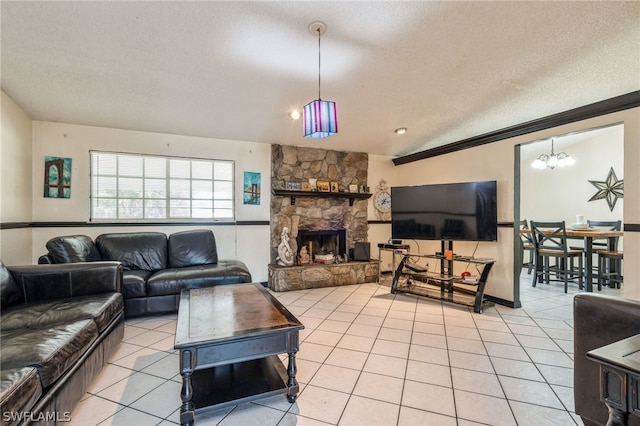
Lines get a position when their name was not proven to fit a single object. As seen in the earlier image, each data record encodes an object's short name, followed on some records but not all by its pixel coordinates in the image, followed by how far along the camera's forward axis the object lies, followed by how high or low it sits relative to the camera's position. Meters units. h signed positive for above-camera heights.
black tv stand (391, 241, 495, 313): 3.33 -1.01
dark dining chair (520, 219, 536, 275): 4.84 -0.55
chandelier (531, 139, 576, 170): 5.05 +1.00
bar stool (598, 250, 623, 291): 4.03 -0.84
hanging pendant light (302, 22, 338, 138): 2.12 +0.73
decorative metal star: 4.91 +0.46
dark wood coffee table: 1.46 -0.76
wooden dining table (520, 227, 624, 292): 3.90 -0.36
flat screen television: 3.47 +0.02
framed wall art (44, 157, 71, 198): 3.43 +0.43
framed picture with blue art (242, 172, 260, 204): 4.37 +0.39
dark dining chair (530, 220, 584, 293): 4.21 -0.60
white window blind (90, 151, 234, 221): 3.74 +0.35
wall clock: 5.30 +0.24
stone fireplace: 4.33 -0.05
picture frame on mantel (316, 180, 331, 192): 4.70 +0.46
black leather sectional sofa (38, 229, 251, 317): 2.92 -0.62
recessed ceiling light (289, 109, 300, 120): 3.19 +1.15
